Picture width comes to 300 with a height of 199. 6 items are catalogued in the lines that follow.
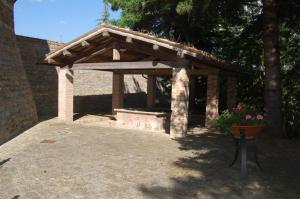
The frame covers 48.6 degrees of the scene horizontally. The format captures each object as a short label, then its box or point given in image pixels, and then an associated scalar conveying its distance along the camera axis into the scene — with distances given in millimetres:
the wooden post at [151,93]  17938
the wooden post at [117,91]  16469
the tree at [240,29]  10961
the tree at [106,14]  34844
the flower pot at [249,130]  6398
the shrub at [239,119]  6535
